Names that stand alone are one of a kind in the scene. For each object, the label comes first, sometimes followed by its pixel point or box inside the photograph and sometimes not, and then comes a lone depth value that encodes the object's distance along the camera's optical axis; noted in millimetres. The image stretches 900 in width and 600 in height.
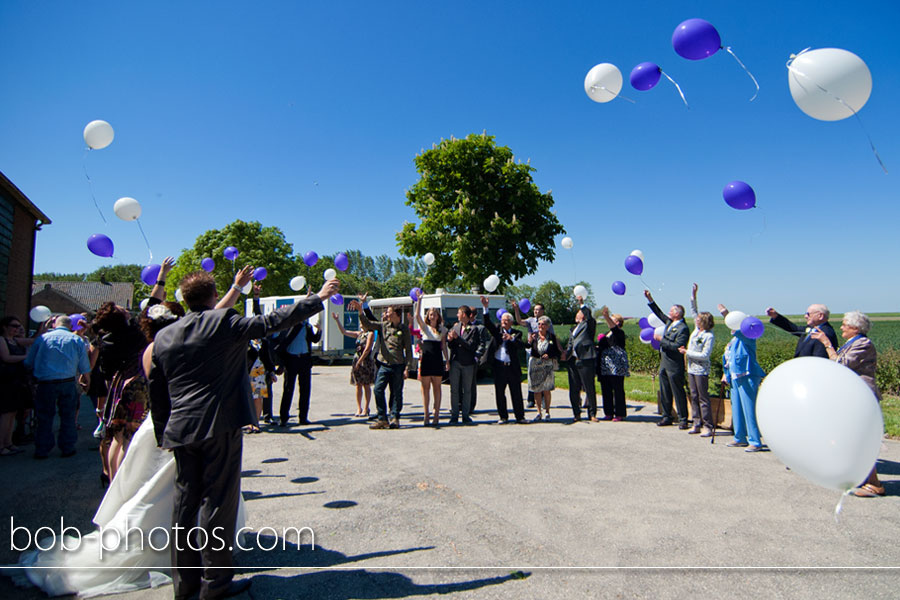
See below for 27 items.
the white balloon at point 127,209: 5891
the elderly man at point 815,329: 5371
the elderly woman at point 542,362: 8414
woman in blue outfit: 6320
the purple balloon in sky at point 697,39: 4039
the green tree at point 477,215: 20078
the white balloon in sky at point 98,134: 5776
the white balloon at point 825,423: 2545
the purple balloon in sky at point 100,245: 5727
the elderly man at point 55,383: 6035
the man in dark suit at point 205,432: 2746
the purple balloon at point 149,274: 6158
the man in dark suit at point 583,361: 8320
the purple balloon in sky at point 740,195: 4590
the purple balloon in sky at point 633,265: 7598
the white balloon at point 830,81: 3477
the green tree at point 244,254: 41031
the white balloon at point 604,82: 5230
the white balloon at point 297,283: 10695
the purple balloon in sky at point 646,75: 4812
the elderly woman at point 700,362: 7043
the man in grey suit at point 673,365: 7578
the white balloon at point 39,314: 8336
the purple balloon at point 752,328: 5719
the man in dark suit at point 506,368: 8148
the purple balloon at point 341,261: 8181
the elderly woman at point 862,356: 4605
